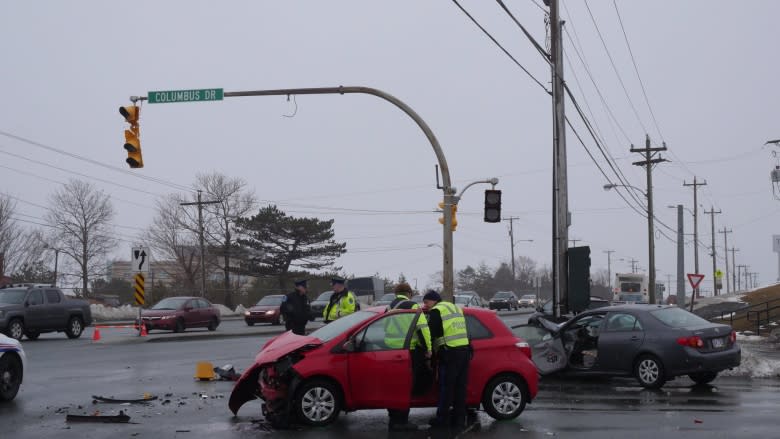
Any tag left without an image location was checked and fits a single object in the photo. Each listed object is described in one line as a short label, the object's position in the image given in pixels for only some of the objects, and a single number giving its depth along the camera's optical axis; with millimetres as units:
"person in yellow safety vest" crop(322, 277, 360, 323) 15062
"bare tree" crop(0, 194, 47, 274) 67812
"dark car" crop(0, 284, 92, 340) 26120
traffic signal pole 17094
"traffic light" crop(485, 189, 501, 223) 19797
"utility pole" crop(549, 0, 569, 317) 21219
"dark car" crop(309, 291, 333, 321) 42234
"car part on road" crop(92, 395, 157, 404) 12789
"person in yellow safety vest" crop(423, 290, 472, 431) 10523
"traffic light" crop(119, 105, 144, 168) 17797
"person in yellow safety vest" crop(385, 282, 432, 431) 10727
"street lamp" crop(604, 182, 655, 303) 45006
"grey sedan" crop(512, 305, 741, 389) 14703
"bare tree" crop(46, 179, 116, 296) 74188
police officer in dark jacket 15727
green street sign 17750
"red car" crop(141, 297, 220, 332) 31438
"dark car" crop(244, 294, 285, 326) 37875
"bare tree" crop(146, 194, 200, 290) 78625
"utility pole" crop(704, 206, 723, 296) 90938
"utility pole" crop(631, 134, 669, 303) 45188
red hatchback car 10547
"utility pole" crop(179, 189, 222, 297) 56656
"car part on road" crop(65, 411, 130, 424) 10859
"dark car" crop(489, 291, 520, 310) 63538
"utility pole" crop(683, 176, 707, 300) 65812
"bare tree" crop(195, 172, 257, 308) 75000
